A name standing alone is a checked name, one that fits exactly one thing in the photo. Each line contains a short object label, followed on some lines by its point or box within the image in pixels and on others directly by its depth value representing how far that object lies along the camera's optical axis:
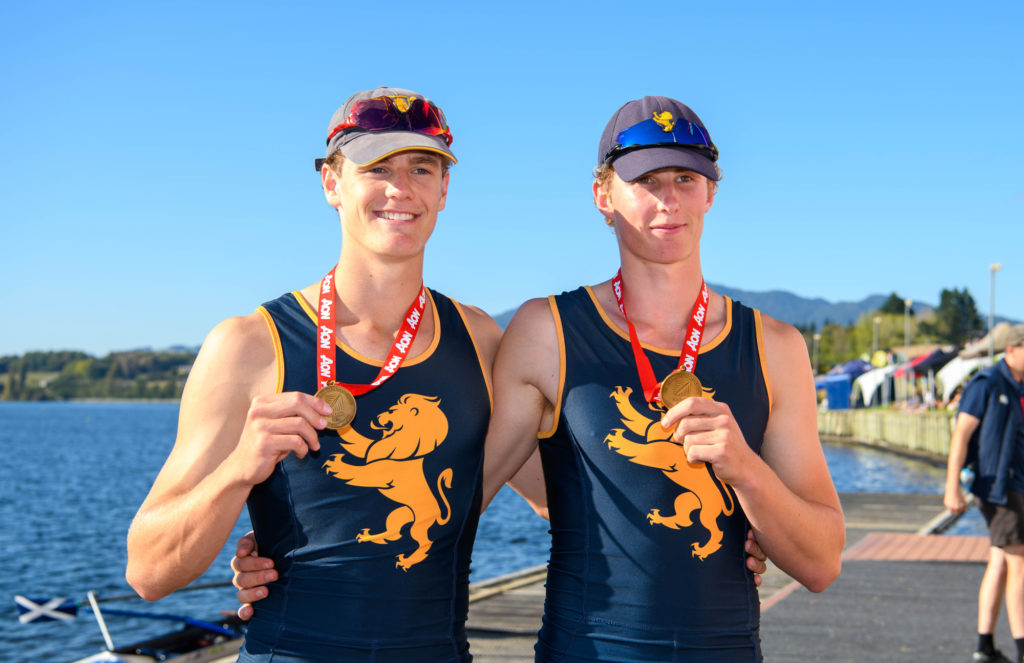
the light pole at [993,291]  46.36
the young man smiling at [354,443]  2.94
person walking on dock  7.68
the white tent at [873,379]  82.88
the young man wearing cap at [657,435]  3.04
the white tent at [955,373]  48.44
